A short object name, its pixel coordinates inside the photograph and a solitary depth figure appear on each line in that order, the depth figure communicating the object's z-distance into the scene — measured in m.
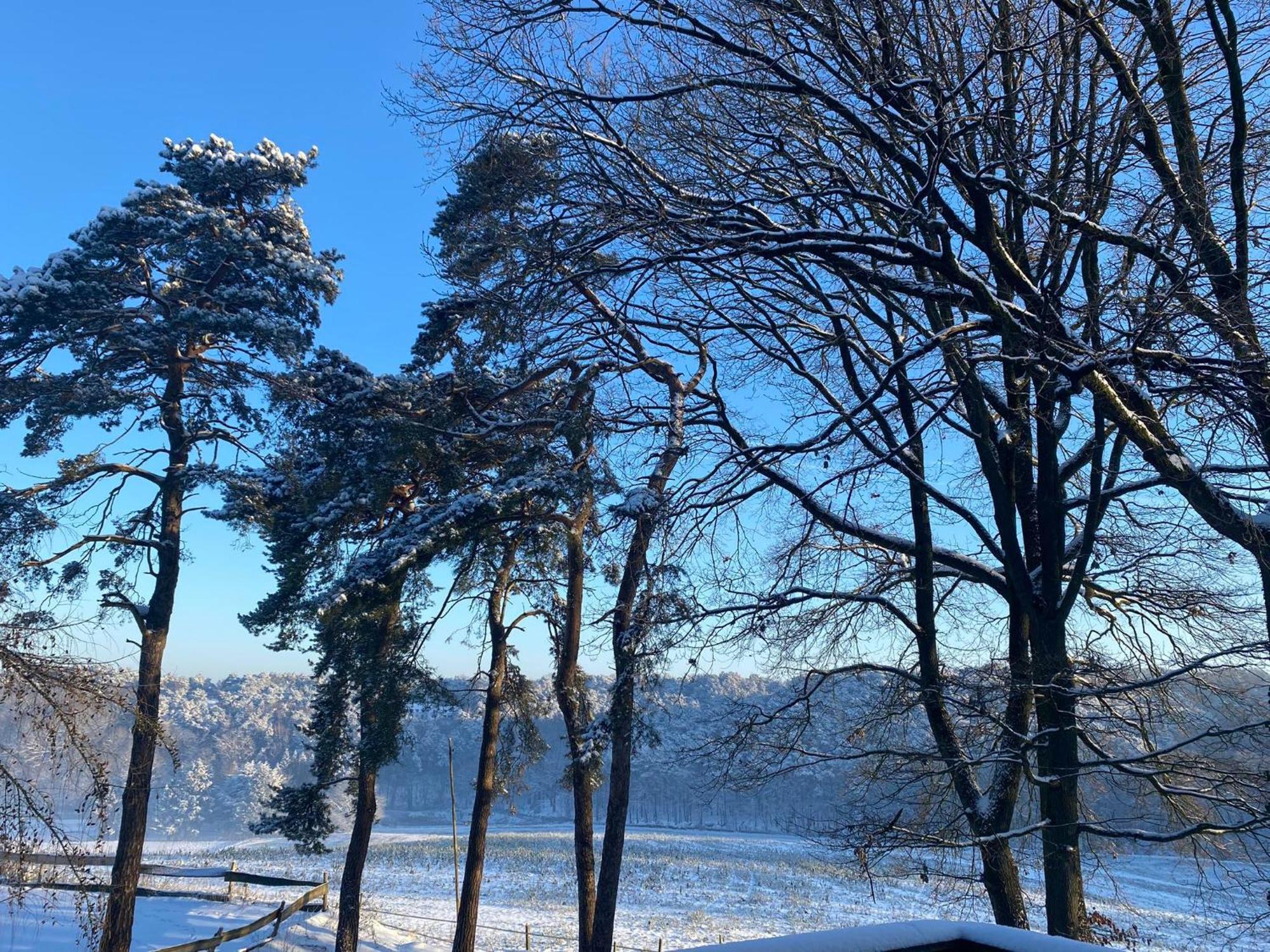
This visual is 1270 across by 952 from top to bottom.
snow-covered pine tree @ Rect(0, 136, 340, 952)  11.31
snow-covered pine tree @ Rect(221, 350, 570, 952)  10.83
